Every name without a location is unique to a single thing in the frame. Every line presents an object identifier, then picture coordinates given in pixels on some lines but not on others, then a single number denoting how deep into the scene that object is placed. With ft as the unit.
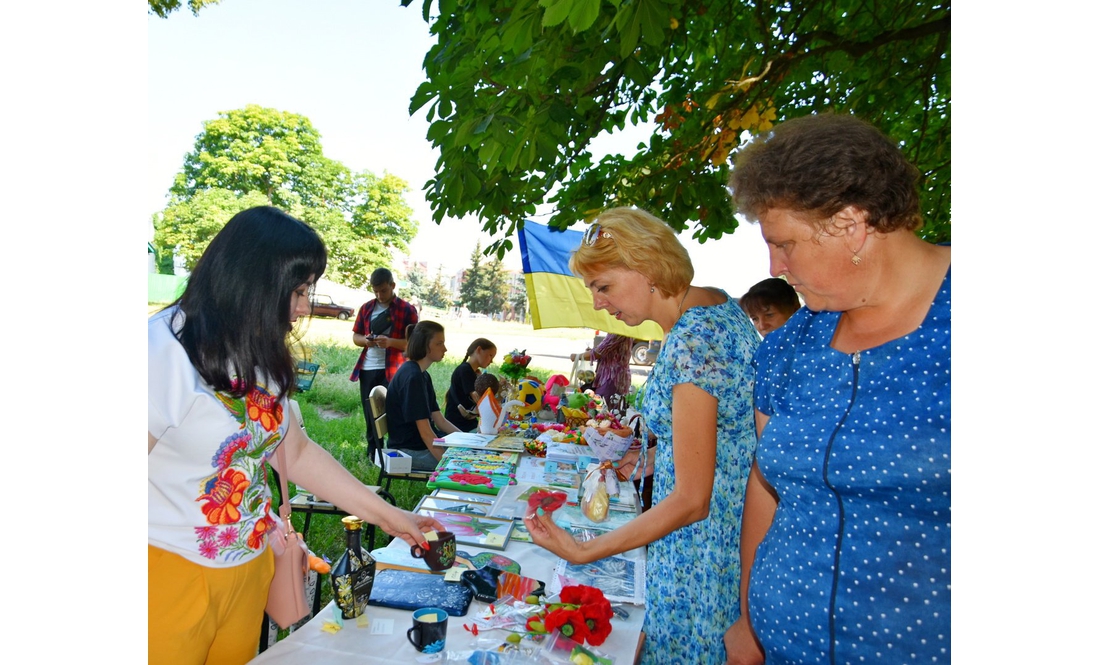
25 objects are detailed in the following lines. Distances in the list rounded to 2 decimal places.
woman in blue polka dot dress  3.27
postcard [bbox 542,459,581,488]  10.19
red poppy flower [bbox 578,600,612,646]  5.00
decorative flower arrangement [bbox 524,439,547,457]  12.12
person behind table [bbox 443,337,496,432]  18.56
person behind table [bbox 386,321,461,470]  14.78
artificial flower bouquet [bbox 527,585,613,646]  4.95
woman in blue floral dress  5.04
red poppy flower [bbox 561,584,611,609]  5.24
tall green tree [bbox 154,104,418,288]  80.38
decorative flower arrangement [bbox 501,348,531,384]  16.79
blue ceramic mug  4.71
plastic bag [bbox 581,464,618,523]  8.26
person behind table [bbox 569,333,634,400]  20.27
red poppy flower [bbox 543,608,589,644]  4.92
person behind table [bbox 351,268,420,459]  20.18
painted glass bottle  4.98
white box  14.02
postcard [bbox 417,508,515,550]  7.01
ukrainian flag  18.99
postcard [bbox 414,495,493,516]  8.11
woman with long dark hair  4.32
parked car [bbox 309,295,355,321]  69.33
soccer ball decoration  15.46
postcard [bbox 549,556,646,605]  6.06
